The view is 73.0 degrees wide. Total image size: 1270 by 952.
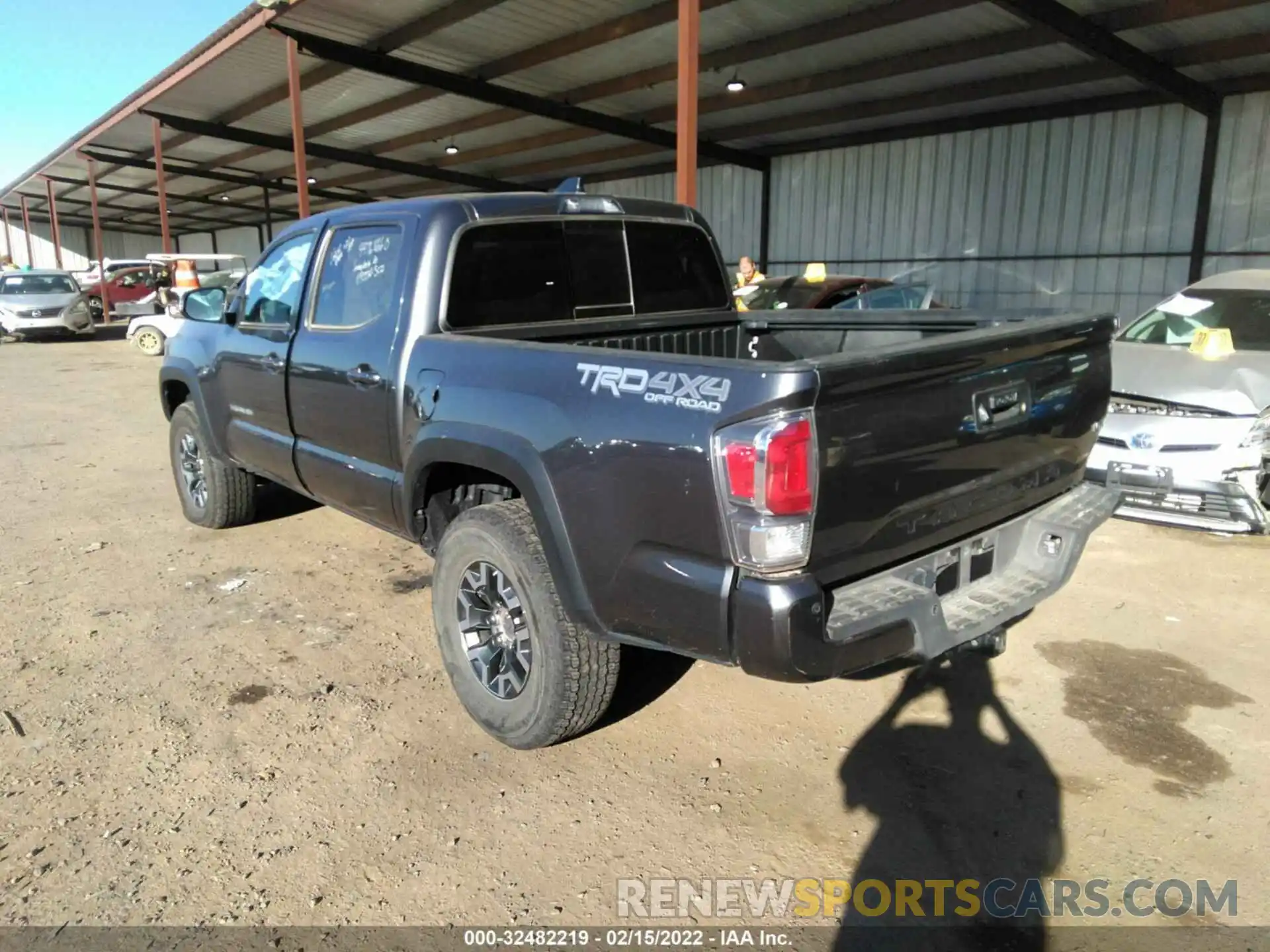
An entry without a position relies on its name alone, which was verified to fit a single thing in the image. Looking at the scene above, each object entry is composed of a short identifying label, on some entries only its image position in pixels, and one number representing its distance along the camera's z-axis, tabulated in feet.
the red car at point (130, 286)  91.40
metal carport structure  36.86
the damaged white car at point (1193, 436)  16.25
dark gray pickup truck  7.43
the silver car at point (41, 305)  67.77
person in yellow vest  44.47
